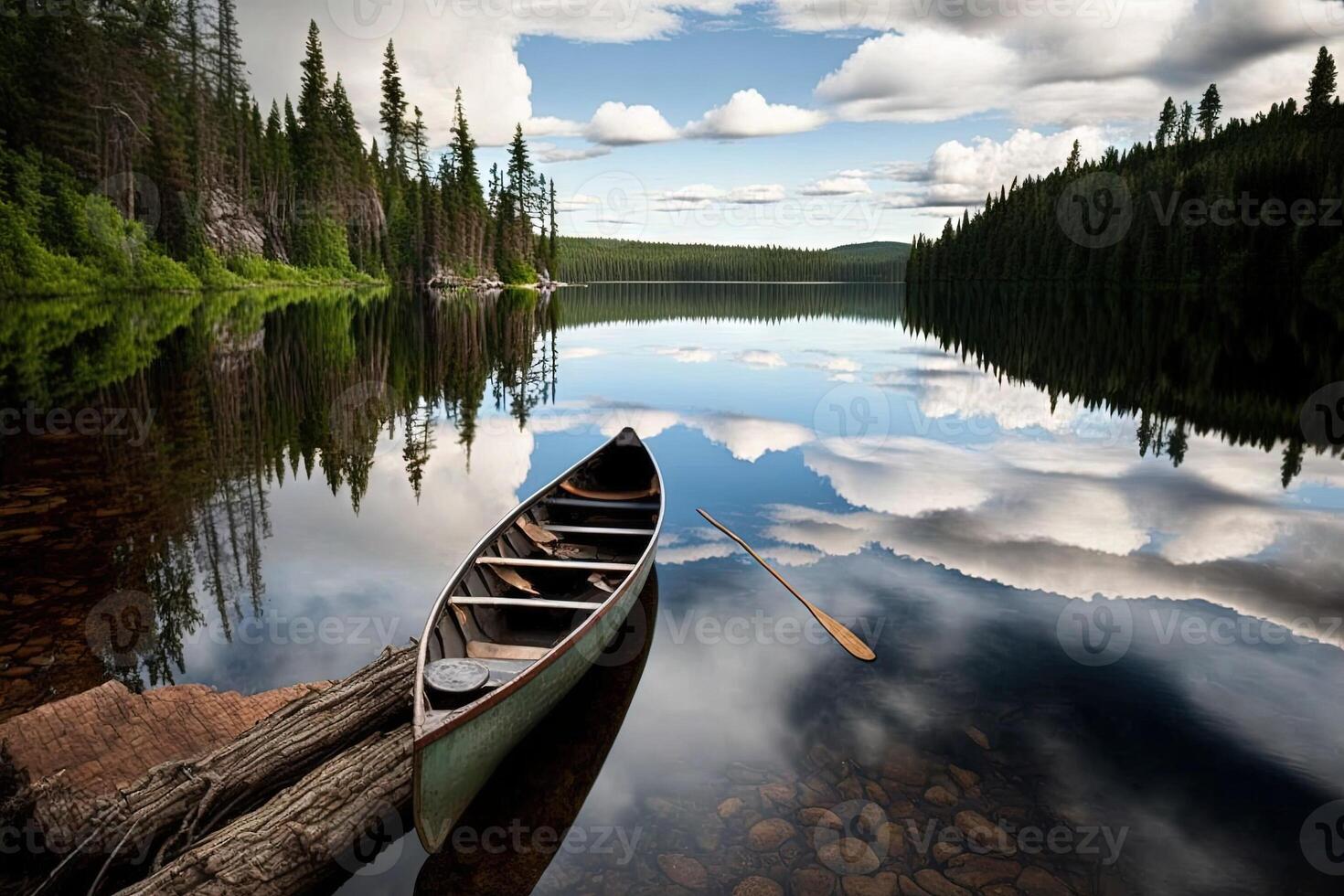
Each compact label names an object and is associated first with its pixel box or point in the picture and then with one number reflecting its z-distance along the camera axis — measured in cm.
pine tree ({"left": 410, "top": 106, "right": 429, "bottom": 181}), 9369
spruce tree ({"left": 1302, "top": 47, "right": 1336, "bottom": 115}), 9619
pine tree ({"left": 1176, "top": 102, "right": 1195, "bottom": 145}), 12862
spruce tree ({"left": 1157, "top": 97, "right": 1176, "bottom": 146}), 12850
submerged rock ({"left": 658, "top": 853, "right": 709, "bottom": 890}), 524
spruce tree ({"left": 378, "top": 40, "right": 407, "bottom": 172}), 9012
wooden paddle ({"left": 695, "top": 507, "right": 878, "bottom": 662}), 833
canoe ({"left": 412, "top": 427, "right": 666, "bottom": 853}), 502
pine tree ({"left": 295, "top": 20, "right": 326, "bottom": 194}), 7650
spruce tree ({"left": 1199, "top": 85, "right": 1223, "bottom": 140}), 12481
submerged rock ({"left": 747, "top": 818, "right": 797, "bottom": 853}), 553
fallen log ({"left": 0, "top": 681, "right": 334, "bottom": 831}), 536
